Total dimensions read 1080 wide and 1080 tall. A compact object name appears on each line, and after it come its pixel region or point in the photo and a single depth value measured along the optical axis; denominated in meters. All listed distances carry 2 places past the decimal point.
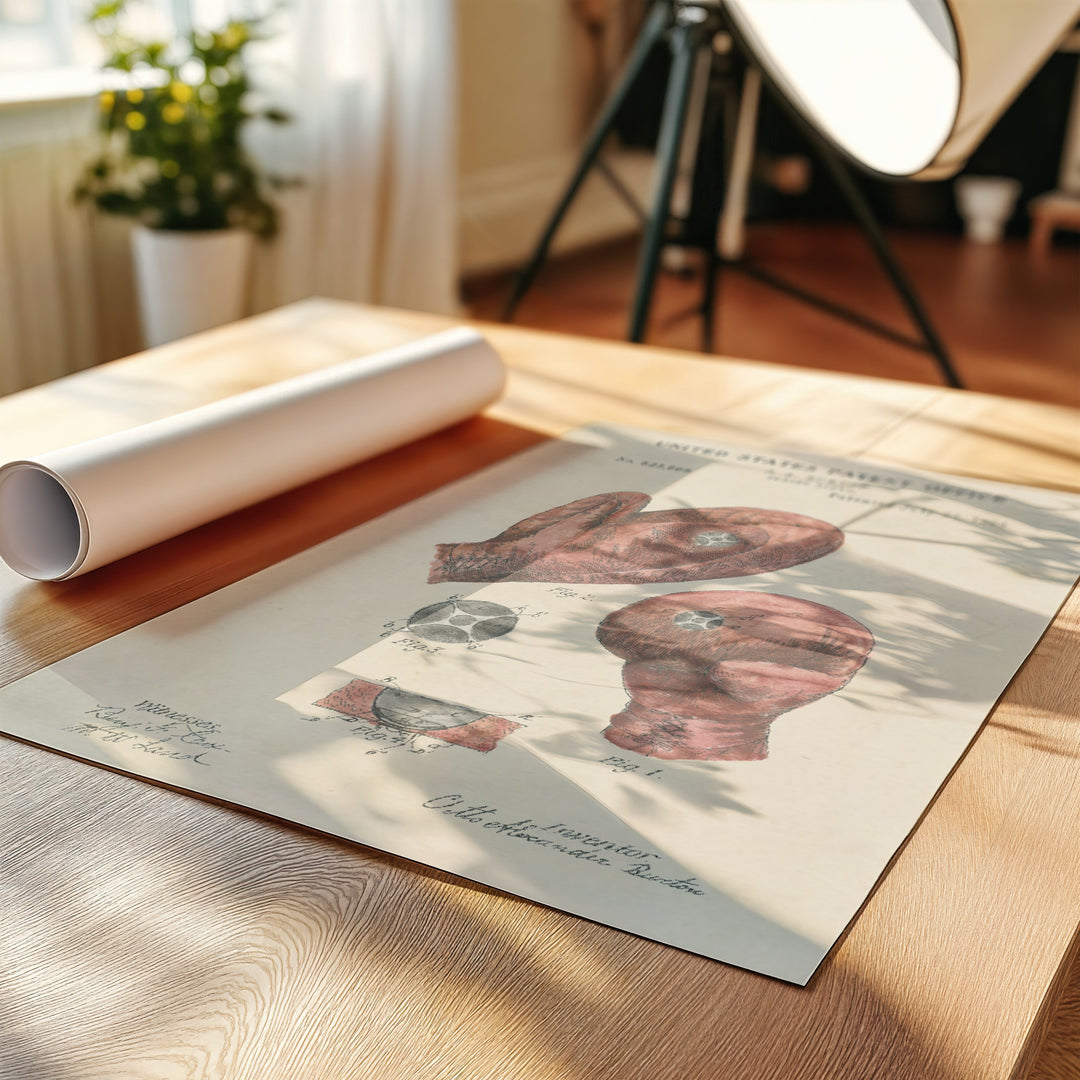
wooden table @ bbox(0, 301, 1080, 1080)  0.38
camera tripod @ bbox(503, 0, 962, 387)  1.37
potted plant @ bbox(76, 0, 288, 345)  2.27
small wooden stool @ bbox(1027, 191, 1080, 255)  3.79
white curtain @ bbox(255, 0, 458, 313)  2.66
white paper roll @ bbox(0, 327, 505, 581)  0.70
